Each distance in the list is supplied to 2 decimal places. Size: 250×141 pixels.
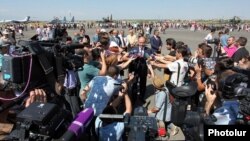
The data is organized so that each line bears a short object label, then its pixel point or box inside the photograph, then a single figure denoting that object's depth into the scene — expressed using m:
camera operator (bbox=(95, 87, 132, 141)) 2.29
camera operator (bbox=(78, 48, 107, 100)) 3.69
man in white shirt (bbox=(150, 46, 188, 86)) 3.80
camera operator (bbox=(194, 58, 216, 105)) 3.79
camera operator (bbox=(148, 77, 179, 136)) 3.58
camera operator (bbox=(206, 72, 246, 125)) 1.84
